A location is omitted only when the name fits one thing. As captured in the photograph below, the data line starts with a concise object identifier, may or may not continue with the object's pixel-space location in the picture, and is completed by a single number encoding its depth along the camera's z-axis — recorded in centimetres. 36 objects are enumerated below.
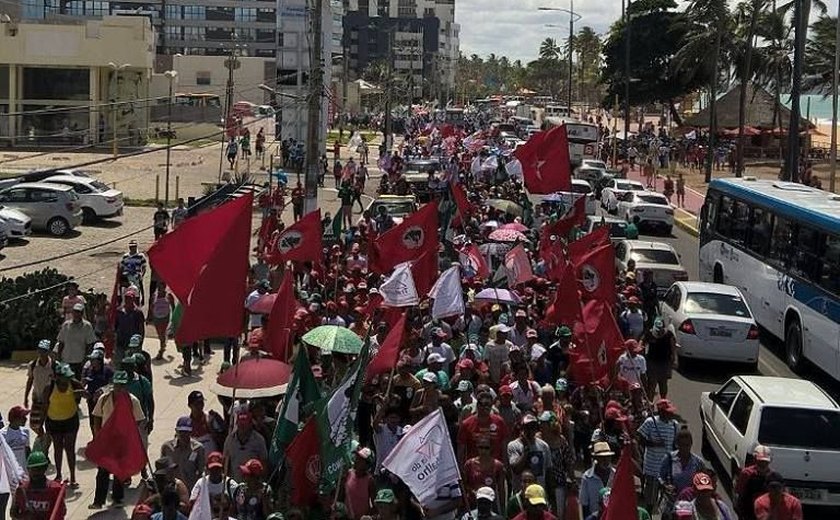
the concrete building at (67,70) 5519
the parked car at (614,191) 3662
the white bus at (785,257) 1628
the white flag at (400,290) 1416
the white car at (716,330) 1686
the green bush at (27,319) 1698
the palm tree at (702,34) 5931
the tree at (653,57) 7606
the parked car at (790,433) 1109
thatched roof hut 6750
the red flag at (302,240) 1716
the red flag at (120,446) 942
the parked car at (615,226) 2667
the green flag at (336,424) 869
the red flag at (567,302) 1322
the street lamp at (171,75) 5531
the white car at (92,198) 3244
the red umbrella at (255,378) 1040
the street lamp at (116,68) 5519
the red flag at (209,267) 980
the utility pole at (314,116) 2288
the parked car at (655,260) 2172
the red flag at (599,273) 1405
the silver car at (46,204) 3019
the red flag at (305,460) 887
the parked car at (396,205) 2691
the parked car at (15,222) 2825
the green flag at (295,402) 934
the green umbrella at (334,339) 1177
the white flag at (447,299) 1380
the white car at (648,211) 3484
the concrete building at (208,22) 13525
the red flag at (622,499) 753
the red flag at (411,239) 1634
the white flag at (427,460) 841
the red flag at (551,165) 2041
